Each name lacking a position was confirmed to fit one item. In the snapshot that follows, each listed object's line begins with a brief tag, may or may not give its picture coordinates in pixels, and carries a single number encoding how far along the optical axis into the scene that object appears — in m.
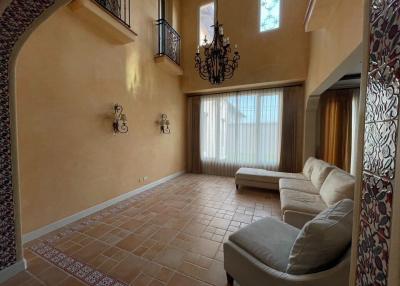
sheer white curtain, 5.27
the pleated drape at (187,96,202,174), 6.26
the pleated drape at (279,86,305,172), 4.94
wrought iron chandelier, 2.92
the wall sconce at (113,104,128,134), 3.57
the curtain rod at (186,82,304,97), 5.00
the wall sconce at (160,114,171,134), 5.02
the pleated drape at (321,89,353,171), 4.72
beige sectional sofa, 2.41
